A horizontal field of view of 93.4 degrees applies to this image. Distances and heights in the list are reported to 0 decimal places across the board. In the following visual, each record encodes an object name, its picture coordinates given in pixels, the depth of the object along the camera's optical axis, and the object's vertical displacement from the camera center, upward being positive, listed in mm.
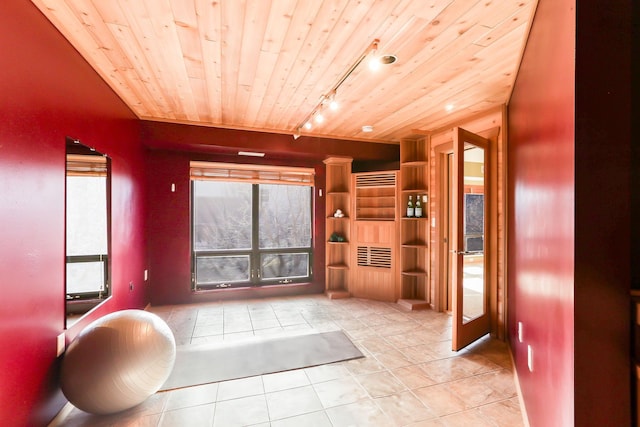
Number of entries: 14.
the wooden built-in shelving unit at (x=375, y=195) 4809 +301
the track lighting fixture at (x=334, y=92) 2206 +1184
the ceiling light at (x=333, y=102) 2955 +1187
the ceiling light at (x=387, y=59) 2282 +1189
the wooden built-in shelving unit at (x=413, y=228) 4535 -224
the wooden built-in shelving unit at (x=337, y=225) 5168 -197
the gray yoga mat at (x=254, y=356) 2586 -1372
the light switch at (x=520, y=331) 2282 -902
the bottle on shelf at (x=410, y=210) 4569 +57
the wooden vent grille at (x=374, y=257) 4781 -697
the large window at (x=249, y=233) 4785 -315
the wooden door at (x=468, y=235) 2961 -234
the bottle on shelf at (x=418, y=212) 4512 +26
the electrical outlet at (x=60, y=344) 1989 -875
